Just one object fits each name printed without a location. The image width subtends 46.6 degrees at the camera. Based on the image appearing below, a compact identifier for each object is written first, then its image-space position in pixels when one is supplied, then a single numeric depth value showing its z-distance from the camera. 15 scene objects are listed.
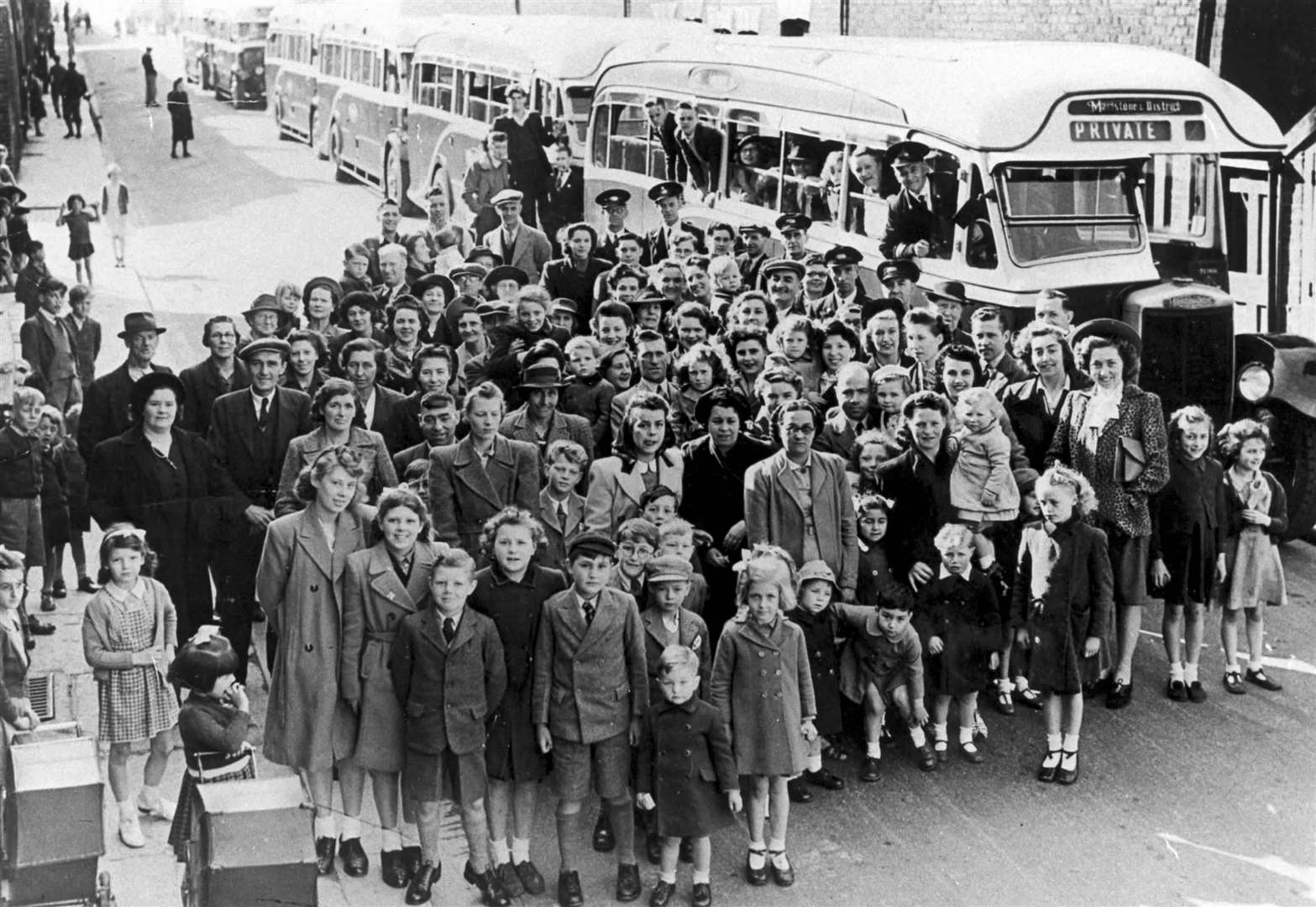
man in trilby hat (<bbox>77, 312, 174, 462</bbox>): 7.72
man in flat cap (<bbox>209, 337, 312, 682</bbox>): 7.53
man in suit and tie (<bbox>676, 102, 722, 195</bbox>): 13.45
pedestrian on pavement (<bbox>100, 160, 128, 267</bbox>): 19.58
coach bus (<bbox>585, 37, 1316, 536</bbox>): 9.48
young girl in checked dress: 6.12
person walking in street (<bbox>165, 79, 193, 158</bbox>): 30.22
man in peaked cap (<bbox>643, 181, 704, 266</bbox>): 12.80
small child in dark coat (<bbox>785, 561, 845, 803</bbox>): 6.65
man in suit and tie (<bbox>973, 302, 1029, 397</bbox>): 8.47
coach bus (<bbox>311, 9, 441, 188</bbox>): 22.58
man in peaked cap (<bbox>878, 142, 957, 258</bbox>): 9.97
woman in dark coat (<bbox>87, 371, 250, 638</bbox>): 7.14
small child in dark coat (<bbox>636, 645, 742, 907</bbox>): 5.67
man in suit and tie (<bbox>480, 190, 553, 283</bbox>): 12.83
